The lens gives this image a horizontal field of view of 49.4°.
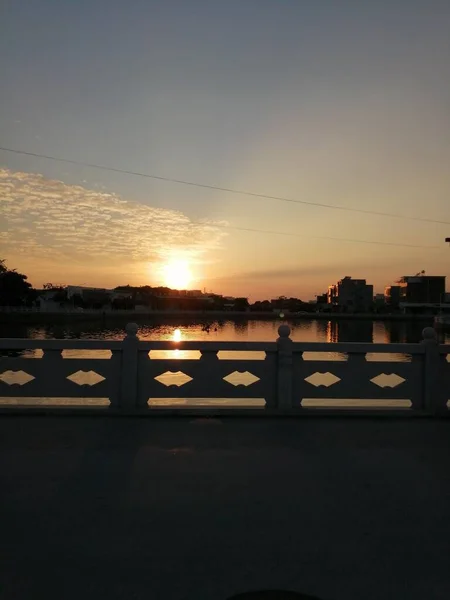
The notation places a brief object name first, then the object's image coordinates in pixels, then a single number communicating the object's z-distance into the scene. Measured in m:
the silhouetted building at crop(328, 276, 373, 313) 151.00
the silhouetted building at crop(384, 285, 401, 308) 155.50
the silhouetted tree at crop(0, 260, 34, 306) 86.12
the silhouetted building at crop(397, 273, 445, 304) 137.41
